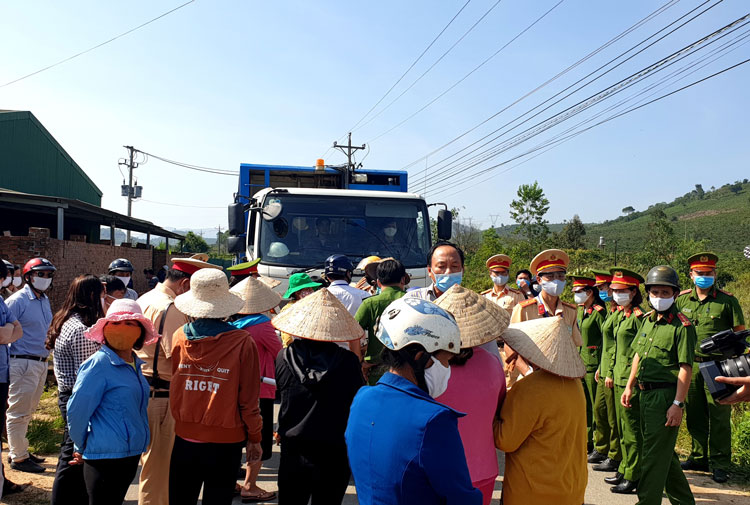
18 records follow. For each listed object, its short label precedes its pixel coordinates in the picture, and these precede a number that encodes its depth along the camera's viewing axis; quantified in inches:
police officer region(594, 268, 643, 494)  183.5
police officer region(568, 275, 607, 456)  250.8
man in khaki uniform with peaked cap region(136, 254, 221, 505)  153.8
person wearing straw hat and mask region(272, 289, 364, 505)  121.7
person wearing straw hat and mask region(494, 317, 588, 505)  104.2
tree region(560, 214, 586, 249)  2320.6
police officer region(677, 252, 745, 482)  219.3
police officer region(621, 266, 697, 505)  163.5
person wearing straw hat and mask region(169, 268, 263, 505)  132.1
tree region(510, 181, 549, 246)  1485.0
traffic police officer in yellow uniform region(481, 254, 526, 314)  292.5
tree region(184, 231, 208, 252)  2325.3
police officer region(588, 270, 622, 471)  226.8
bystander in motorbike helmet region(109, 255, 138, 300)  266.2
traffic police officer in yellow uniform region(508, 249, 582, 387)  220.5
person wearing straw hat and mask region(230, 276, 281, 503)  181.9
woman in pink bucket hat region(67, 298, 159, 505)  128.0
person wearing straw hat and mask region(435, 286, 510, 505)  105.3
